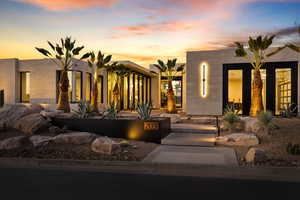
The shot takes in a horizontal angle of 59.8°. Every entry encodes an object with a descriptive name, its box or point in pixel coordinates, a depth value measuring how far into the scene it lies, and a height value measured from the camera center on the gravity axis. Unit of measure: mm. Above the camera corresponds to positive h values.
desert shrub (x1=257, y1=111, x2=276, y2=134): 9727 -921
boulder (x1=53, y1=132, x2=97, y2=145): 8336 -1348
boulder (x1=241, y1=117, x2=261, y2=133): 10270 -1113
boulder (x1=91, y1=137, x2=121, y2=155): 7336 -1416
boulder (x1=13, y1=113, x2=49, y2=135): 9647 -1026
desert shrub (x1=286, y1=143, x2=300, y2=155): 6966 -1384
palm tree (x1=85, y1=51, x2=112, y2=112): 20766 +2799
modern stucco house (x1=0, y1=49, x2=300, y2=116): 18259 +1281
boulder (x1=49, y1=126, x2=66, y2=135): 9834 -1262
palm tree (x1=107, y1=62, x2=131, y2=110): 23838 +2461
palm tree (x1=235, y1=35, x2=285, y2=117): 15541 +1351
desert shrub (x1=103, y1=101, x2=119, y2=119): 11023 -713
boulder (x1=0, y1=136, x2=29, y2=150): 7754 -1393
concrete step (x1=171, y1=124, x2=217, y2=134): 10922 -1331
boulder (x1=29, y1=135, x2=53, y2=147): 7988 -1358
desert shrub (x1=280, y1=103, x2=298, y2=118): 14542 -885
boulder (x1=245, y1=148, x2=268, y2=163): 6227 -1414
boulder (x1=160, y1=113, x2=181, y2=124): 14395 -1152
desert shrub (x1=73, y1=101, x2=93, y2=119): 11229 -603
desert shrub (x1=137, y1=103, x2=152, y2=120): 10188 -533
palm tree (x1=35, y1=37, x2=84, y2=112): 16859 +2863
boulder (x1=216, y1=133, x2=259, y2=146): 8609 -1412
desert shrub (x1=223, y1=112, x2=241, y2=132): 11354 -1020
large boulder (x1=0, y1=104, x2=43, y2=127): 10266 -670
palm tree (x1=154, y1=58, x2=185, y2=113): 22100 +997
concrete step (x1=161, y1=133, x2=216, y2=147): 8750 -1492
